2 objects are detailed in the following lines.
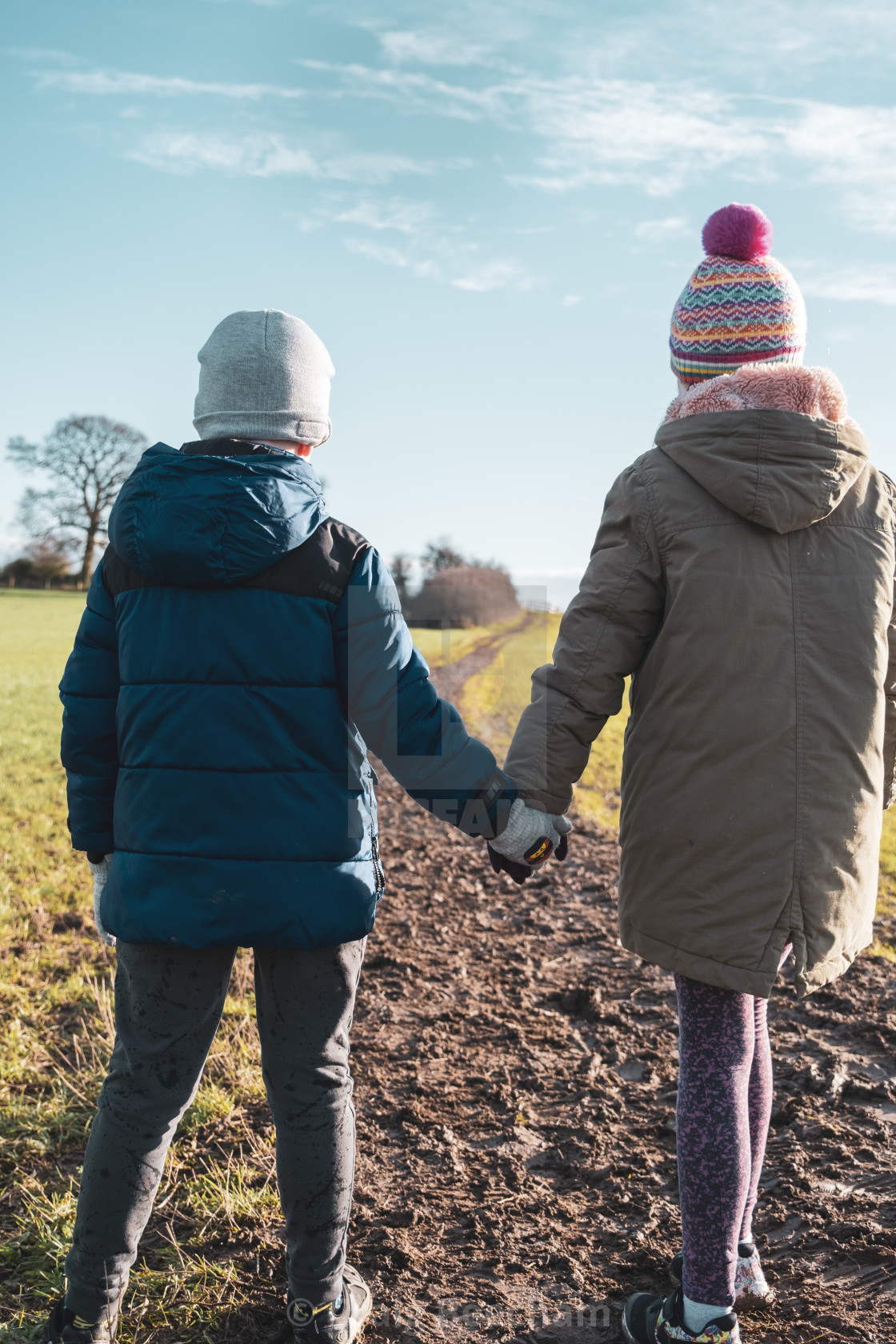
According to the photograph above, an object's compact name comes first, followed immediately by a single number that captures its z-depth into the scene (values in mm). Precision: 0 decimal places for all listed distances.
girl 1941
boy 1903
